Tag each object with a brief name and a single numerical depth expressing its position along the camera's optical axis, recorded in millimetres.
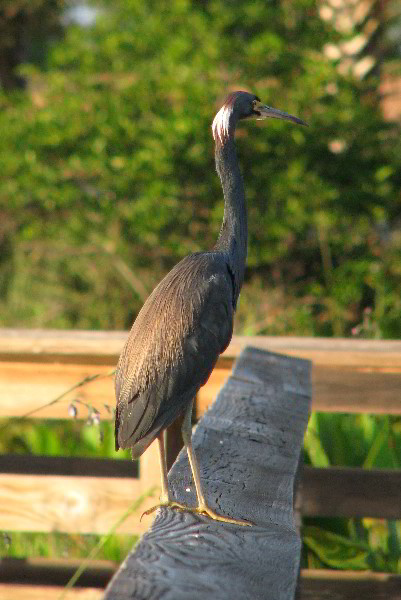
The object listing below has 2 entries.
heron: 10665
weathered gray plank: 10231
